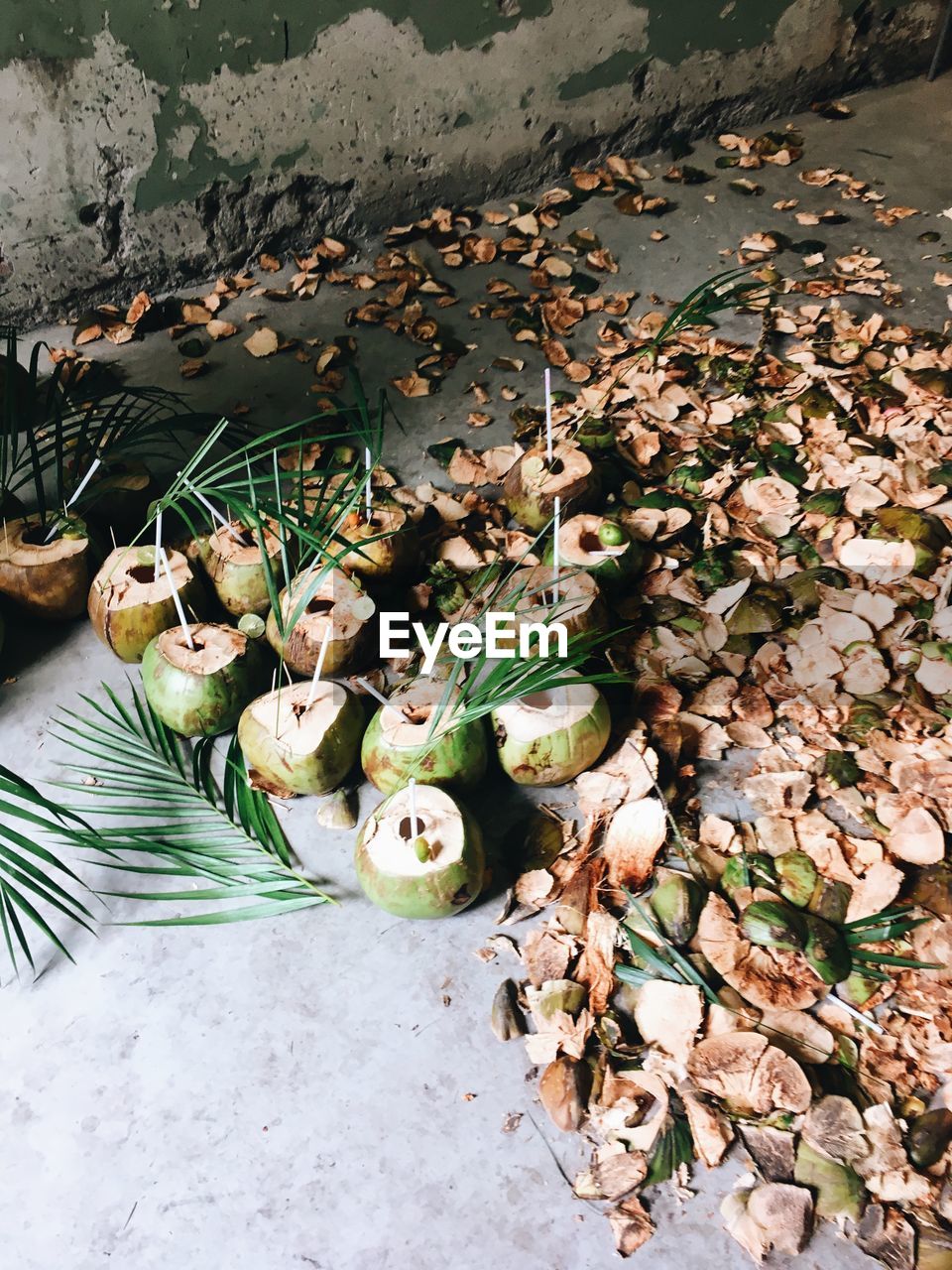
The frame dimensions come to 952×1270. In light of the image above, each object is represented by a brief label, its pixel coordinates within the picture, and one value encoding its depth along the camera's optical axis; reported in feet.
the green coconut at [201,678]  5.92
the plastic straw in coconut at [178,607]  5.76
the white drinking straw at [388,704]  5.49
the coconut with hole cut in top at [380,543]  6.63
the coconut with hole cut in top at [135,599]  6.30
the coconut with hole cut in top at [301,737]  5.63
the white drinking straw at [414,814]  5.09
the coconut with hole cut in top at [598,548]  6.59
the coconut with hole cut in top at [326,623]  6.14
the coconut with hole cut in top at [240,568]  6.47
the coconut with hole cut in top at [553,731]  5.61
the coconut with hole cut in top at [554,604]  6.07
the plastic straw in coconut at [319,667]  5.53
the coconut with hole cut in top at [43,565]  6.55
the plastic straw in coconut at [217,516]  5.56
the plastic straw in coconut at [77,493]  6.30
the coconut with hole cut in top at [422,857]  5.08
